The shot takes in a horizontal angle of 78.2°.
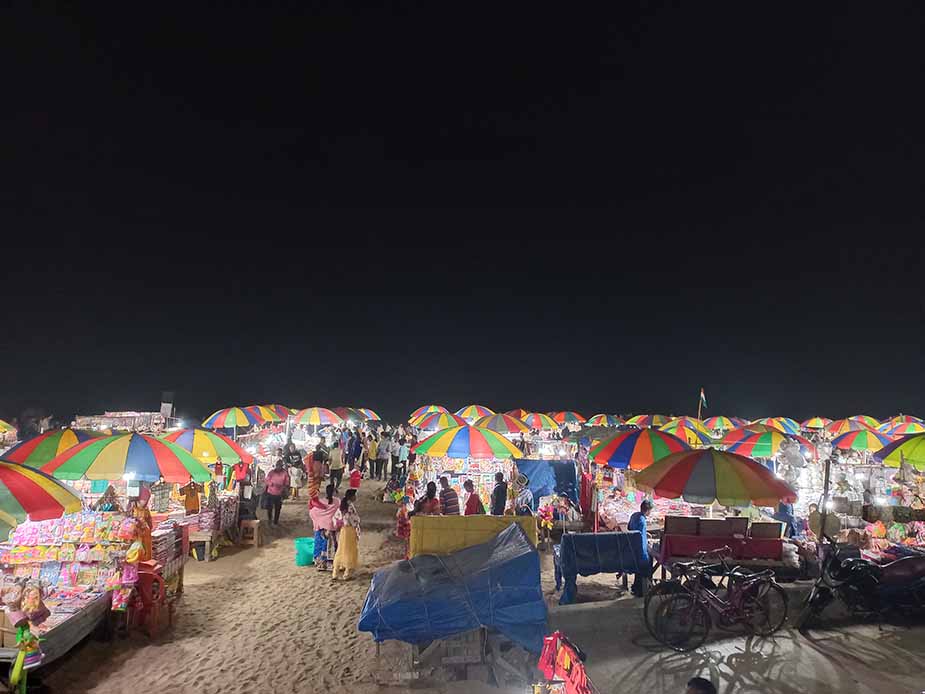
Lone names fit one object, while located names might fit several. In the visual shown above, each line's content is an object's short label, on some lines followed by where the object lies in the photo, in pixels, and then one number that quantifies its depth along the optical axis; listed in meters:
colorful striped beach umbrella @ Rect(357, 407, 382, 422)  31.90
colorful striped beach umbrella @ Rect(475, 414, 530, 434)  16.52
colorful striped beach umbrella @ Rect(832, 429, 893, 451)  15.62
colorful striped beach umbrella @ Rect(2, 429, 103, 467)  8.99
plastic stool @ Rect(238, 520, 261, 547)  11.24
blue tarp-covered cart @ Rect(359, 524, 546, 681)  5.30
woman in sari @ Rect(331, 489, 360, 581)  9.24
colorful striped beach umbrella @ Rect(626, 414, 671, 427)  26.38
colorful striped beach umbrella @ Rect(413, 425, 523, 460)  11.28
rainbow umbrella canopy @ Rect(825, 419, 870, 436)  24.23
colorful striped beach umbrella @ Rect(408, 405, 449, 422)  22.39
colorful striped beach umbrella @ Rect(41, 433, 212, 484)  8.12
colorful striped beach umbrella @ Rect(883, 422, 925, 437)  22.46
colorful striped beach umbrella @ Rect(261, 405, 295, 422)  21.23
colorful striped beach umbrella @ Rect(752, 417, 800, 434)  26.66
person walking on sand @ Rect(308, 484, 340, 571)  9.62
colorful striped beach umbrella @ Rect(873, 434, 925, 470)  9.76
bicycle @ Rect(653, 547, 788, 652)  6.60
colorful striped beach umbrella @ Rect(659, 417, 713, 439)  18.25
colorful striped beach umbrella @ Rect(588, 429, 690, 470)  9.69
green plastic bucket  10.05
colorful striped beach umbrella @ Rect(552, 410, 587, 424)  29.71
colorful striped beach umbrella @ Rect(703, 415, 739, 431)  27.78
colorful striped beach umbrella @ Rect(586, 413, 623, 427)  31.00
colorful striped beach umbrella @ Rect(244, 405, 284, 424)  19.39
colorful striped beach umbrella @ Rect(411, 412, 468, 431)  17.02
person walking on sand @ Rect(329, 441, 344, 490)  17.27
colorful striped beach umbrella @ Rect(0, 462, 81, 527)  5.03
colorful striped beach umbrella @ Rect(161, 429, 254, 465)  9.85
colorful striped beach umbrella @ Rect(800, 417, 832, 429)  29.85
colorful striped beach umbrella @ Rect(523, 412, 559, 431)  24.20
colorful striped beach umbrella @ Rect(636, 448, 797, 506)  7.12
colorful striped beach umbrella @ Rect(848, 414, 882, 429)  26.00
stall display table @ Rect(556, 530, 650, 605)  8.04
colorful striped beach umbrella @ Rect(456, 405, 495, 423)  21.16
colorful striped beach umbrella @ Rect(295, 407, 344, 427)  20.30
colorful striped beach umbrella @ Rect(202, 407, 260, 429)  17.50
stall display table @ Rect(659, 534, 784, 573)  7.90
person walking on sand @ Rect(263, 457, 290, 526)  12.22
